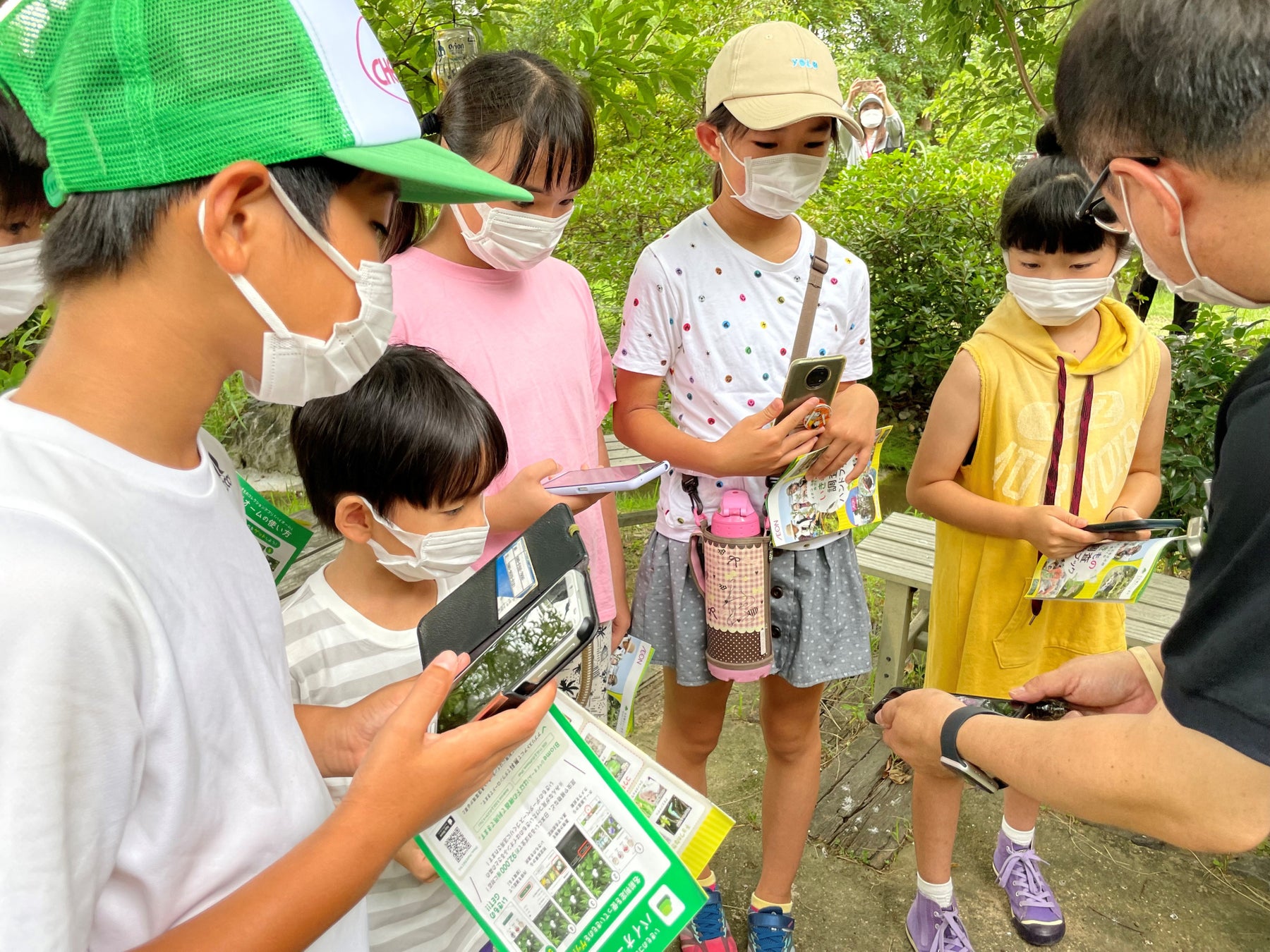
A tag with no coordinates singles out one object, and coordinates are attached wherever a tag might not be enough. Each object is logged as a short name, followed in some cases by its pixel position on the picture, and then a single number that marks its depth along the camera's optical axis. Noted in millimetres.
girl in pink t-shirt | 1895
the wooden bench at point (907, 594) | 3055
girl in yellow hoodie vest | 2176
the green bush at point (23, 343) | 2514
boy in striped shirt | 1511
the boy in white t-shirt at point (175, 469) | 735
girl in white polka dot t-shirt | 2127
